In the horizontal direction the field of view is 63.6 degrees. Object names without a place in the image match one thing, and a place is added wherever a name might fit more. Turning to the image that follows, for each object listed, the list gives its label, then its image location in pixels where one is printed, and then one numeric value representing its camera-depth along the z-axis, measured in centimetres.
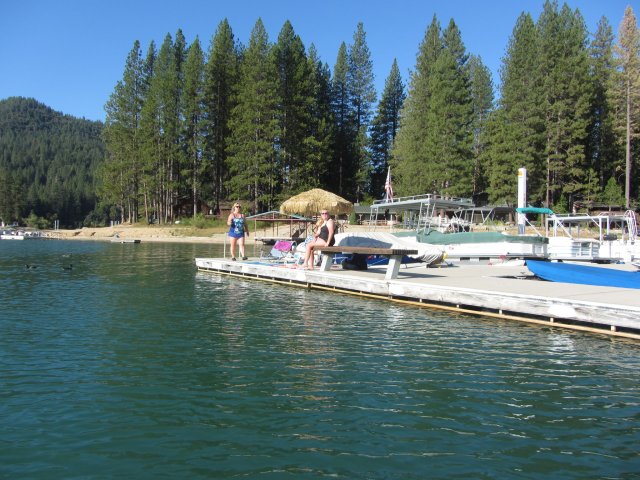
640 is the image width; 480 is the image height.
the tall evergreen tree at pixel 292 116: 6003
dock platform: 976
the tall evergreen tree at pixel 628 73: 4919
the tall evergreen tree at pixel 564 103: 5097
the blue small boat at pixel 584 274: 1322
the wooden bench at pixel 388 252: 1348
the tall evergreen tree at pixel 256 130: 5703
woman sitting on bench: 1532
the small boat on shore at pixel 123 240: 5083
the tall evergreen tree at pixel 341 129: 7306
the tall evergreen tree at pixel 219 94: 6356
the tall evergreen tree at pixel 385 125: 7512
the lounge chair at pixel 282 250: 2111
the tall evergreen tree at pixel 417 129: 5500
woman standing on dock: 1804
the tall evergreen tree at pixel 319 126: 6116
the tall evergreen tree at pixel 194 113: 6169
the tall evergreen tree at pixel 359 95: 7238
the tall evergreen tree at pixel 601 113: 5550
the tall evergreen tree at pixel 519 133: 5144
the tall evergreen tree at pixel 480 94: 6462
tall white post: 2702
